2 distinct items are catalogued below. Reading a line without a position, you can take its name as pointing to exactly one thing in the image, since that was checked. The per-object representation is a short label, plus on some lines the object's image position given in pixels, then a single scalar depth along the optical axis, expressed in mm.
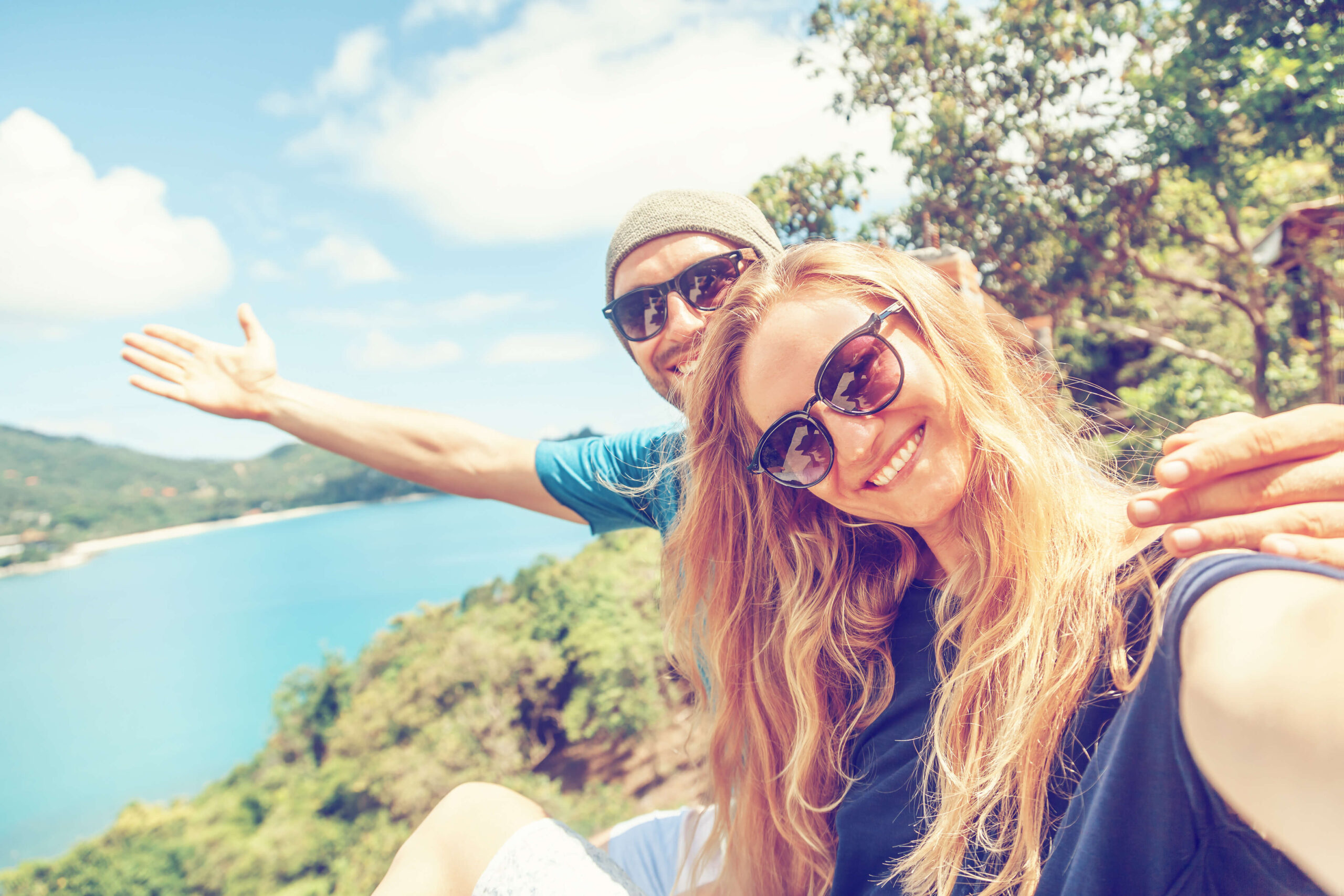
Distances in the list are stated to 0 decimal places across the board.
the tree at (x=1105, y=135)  1848
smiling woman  351
